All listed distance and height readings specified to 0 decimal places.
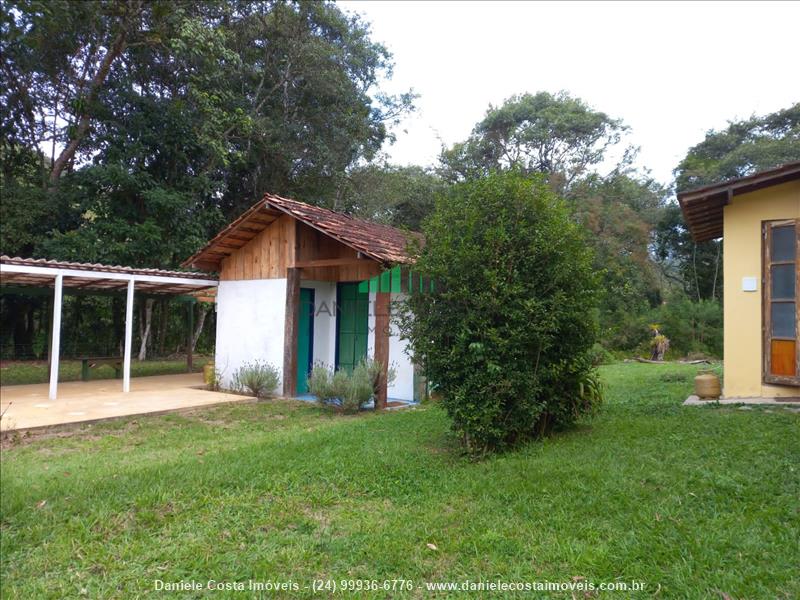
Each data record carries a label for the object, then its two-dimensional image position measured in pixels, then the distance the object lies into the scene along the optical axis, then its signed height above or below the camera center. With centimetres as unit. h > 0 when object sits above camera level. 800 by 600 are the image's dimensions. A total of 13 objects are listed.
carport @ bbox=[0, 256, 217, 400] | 317 +47
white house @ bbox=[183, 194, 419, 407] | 901 +48
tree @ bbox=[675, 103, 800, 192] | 946 +573
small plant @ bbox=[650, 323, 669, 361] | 1681 -65
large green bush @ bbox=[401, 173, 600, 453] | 471 +17
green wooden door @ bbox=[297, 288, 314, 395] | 1004 -43
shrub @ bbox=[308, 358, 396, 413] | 775 -105
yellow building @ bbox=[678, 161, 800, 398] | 654 +69
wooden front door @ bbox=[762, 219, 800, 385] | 650 +38
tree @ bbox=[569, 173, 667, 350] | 1858 +336
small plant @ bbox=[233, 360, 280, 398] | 935 -118
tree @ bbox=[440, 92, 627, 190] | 2270 +858
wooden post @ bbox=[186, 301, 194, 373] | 1361 -64
